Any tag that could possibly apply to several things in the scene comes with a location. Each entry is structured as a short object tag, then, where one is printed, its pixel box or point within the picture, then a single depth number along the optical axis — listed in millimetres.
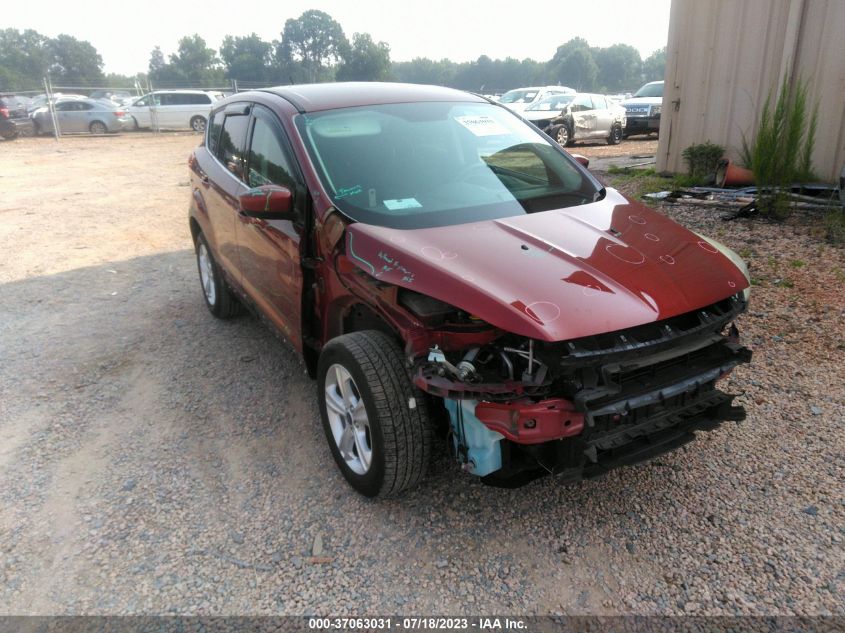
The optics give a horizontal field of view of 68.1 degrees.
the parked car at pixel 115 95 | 32469
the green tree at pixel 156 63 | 86119
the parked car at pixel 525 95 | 19845
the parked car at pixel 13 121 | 21812
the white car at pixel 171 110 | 25266
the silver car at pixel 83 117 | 23231
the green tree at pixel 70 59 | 90831
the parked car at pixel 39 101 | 24416
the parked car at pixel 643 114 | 17531
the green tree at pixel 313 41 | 92188
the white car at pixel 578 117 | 15914
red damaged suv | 2410
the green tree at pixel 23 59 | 65438
